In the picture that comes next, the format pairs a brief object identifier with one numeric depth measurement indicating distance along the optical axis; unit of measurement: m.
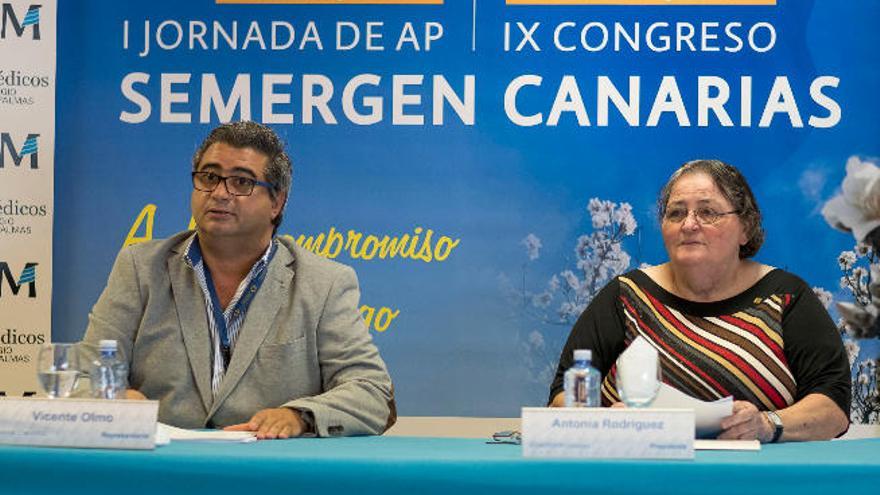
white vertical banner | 4.66
